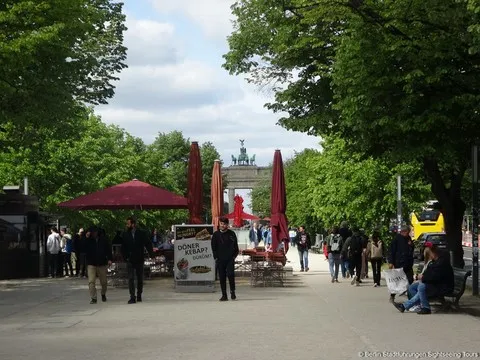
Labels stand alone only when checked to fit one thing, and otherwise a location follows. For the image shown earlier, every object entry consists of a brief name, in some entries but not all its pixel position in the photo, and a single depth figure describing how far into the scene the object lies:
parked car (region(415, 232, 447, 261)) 50.16
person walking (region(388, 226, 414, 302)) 22.27
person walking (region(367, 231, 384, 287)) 29.22
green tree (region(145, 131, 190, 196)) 90.50
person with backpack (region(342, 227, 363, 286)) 29.94
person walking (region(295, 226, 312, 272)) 38.00
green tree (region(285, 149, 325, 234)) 87.15
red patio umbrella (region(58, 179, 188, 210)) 30.83
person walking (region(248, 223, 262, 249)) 69.62
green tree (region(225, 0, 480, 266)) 20.00
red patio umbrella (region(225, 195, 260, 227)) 50.69
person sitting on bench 18.56
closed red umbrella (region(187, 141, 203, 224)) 30.78
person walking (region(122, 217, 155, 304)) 22.23
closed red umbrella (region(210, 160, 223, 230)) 32.91
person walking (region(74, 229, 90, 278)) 34.21
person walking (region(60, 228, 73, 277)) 36.47
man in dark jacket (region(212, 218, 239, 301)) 22.55
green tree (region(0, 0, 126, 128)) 25.53
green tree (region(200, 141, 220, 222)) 123.59
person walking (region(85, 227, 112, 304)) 22.45
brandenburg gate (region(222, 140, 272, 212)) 172.00
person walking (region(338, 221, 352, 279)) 34.12
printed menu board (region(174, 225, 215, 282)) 25.89
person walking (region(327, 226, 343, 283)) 31.59
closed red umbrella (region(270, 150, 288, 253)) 33.44
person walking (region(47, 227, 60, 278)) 35.31
